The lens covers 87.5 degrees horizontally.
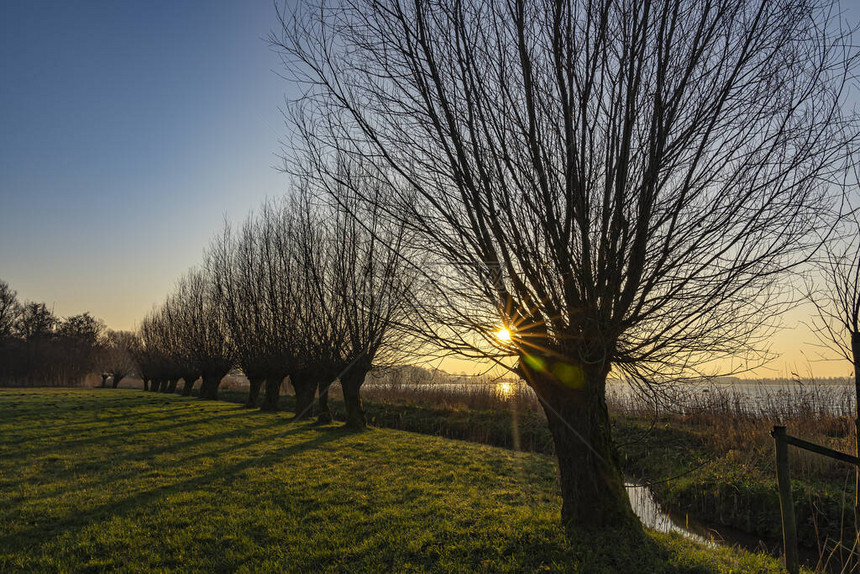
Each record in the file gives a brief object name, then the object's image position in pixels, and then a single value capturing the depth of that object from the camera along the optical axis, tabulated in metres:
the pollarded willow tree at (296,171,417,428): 14.03
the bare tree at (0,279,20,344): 50.00
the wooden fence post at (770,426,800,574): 3.76
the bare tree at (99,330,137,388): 51.07
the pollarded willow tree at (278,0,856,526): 3.69
